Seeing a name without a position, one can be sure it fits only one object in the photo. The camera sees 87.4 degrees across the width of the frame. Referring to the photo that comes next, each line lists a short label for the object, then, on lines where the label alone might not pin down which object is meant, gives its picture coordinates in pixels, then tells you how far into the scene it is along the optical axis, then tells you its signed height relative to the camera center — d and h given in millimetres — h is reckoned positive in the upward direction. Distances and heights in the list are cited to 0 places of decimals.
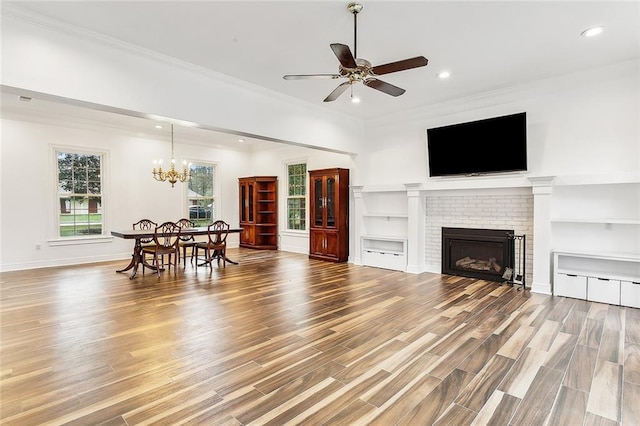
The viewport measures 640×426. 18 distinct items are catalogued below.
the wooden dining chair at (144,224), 7578 -434
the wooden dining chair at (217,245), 6785 -815
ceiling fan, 2895 +1270
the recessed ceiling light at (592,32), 3463 +1791
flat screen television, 5031 +917
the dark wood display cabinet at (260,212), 9555 -202
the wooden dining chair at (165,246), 6064 -750
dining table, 5805 -560
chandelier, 7012 +659
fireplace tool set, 5109 -977
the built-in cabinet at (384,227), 6559 -490
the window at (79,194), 6977 +272
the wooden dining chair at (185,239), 6973 -747
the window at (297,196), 9055 +240
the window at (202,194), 9141 +313
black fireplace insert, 5367 -830
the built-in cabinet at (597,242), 4215 -545
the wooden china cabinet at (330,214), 7320 -228
